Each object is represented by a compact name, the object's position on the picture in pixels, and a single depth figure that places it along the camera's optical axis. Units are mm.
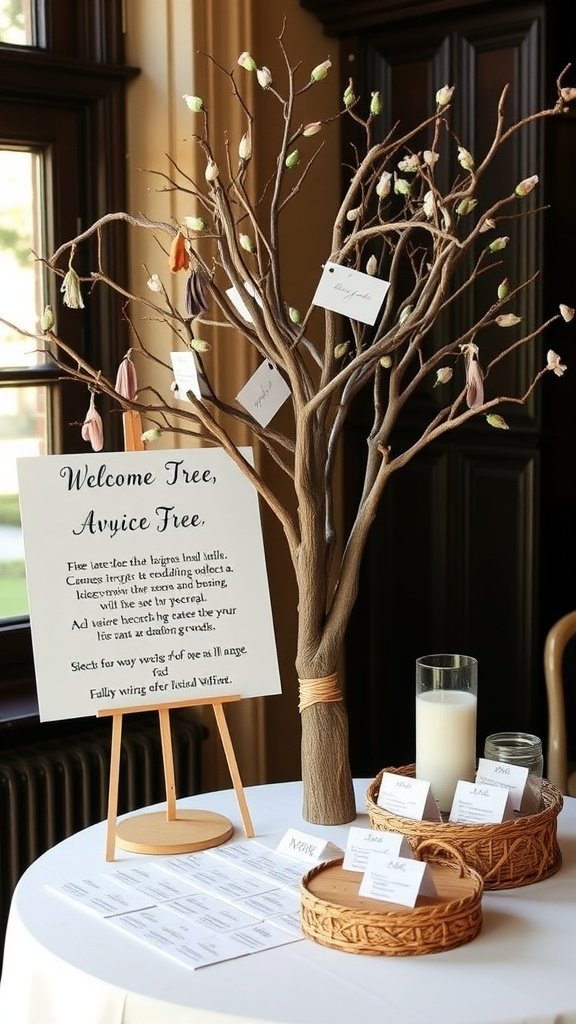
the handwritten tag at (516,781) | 1758
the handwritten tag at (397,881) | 1533
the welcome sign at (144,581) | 1899
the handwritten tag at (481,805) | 1709
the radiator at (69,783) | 2682
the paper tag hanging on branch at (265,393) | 1949
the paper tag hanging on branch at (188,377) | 1842
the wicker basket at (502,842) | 1686
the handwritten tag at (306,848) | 1785
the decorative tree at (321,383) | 1790
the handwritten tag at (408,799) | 1735
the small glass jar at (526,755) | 1770
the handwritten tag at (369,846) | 1584
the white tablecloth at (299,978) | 1388
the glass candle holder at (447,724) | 1813
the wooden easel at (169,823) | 1864
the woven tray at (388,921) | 1496
